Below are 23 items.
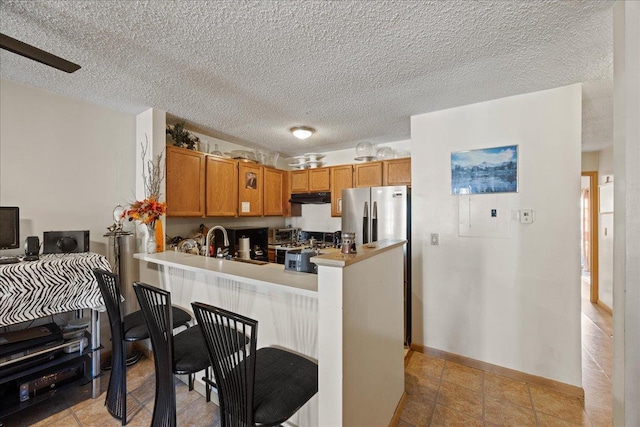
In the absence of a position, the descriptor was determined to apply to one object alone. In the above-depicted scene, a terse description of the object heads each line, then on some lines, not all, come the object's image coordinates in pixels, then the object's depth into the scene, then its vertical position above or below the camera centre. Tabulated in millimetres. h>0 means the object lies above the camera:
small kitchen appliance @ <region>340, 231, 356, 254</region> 1409 -163
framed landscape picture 2438 +409
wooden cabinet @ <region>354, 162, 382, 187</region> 3740 +560
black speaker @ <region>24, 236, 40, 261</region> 2021 -258
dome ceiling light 3365 +1048
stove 4106 -508
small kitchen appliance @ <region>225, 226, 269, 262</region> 3727 -400
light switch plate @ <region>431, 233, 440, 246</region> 2785 -270
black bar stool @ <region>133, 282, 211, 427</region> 1403 -802
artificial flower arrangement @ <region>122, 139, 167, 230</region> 2406 +121
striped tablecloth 1724 -515
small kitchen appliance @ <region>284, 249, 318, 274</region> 1756 -324
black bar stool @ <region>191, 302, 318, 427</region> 1080 -790
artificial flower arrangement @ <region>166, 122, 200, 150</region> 3100 +913
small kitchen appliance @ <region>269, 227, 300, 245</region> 4625 -395
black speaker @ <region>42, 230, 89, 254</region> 2172 -239
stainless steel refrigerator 2975 -36
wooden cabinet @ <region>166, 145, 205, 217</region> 2932 +366
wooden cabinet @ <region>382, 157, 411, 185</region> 3510 +565
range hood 4191 +245
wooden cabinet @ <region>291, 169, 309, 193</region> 4457 +549
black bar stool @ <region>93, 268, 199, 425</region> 1736 -811
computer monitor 1916 -103
